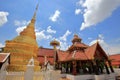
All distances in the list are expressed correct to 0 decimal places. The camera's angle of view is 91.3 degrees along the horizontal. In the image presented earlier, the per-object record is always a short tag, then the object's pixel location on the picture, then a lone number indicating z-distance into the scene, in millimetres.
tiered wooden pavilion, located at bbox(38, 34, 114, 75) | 7467
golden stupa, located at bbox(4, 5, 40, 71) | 6953
